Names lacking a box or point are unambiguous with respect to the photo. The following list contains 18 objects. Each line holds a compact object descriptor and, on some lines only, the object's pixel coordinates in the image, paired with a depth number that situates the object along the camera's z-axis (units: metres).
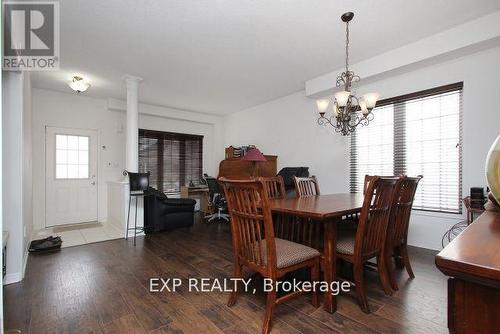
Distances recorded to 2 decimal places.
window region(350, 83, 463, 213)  3.02
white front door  4.69
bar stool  3.78
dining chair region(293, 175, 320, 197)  2.88
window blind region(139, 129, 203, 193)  5.79
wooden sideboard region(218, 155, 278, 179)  5.14
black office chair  4.92
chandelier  2.41
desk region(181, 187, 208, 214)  5.71
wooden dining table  1.69
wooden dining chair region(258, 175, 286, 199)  2.71
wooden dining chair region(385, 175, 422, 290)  2.09
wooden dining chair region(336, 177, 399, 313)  1.71
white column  4.04
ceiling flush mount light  3.88
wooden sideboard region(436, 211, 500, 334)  0.41
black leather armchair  4.02
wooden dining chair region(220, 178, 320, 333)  1.53
